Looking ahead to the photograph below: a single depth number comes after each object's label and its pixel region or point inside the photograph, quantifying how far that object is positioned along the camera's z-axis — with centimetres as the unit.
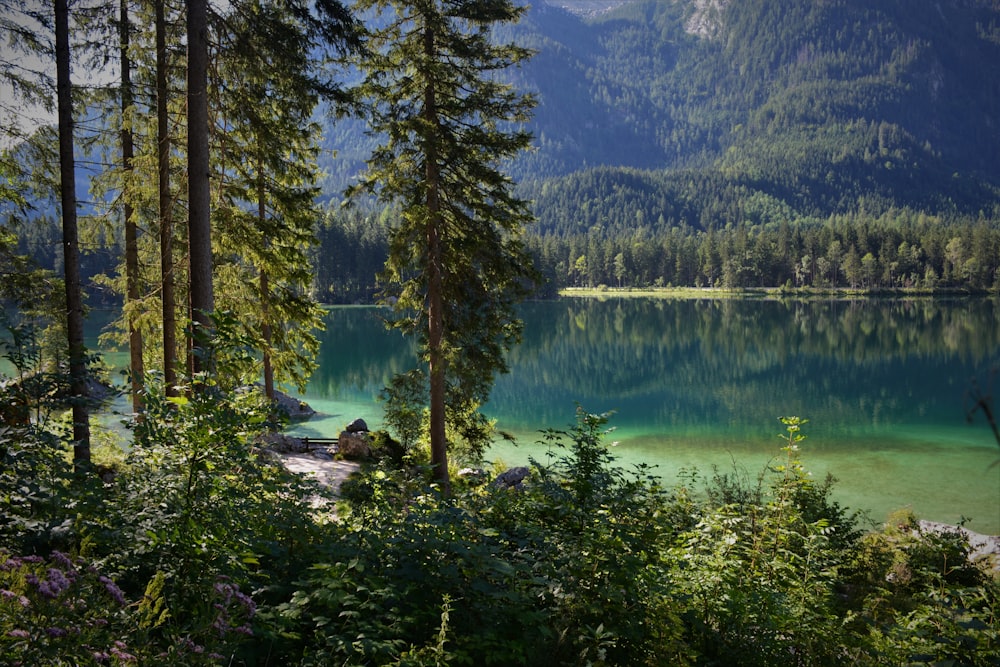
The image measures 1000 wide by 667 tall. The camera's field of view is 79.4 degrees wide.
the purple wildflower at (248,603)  276
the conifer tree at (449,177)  1218
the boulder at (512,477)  1562
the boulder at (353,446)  1703
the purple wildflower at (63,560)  254
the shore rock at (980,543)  1035
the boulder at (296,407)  2655
